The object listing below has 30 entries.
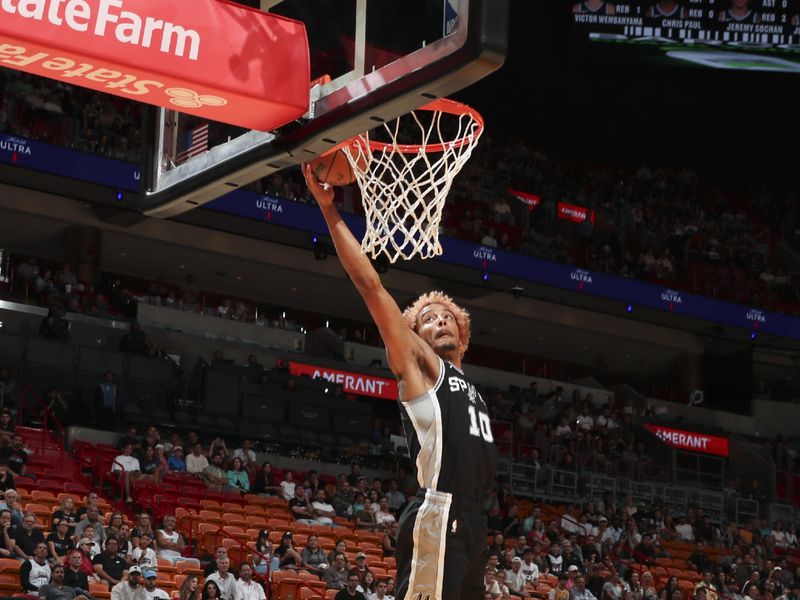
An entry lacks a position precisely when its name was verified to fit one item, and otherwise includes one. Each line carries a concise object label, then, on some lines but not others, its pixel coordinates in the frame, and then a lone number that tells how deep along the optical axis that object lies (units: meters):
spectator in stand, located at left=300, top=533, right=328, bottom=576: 12.81
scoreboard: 20.75
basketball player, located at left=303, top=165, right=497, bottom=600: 4.26
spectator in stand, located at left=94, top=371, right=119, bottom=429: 16.89
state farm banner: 4.48
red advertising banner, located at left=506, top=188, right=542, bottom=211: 25.05
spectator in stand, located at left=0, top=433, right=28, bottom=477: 13.47
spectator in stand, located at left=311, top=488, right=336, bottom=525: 15.19
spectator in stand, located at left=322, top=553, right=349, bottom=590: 12.63
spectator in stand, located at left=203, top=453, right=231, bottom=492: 15.30
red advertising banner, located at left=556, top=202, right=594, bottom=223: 25.55
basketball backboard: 4.27
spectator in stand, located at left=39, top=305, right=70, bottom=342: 17.83
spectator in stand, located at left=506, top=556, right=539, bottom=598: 14.02
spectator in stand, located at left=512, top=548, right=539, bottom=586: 14.57
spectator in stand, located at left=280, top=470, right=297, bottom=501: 15.80
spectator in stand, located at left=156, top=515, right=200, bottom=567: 12.41
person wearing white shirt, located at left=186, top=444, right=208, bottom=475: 15.39
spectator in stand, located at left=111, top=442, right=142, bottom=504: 14.17
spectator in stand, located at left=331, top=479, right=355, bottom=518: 15.66
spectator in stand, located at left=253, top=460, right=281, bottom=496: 15.81
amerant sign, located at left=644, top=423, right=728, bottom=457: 24.69
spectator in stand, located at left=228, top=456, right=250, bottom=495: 15.53
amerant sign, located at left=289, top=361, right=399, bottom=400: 21.66
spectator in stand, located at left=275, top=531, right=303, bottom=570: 12.75
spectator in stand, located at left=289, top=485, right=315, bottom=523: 15.06
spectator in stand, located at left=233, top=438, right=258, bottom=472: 16.19
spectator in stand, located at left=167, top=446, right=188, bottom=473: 15.10
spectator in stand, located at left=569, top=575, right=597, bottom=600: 14.54
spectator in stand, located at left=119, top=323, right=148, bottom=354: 18.55
